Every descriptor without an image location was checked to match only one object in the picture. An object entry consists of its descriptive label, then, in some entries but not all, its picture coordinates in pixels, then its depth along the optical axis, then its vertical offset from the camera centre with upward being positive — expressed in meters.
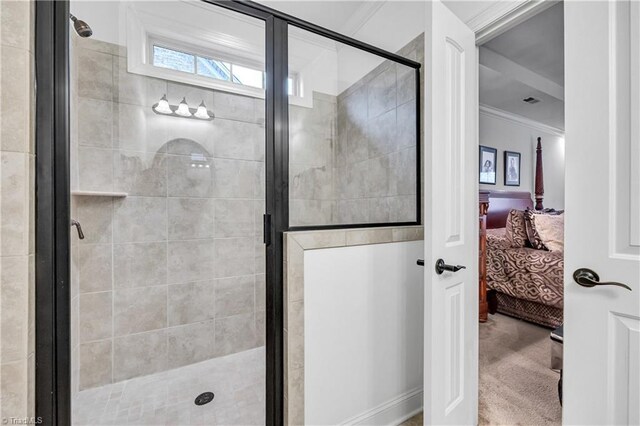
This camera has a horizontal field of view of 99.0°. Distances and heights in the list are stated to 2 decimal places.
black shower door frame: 0.81 -0.01
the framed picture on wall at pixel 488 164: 4.13 +0.73
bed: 2.44 -0.67
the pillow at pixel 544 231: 2.60 -0.19
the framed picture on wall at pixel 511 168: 4.46 +0.72
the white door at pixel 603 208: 0.89 +0.01
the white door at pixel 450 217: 1.09 -0.03
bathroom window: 1.89 +1.06
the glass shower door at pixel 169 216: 1.63 -0.03
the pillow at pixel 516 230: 2.84 -0.19
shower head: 1.04 +0.85
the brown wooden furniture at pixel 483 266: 2.67 -0.53
